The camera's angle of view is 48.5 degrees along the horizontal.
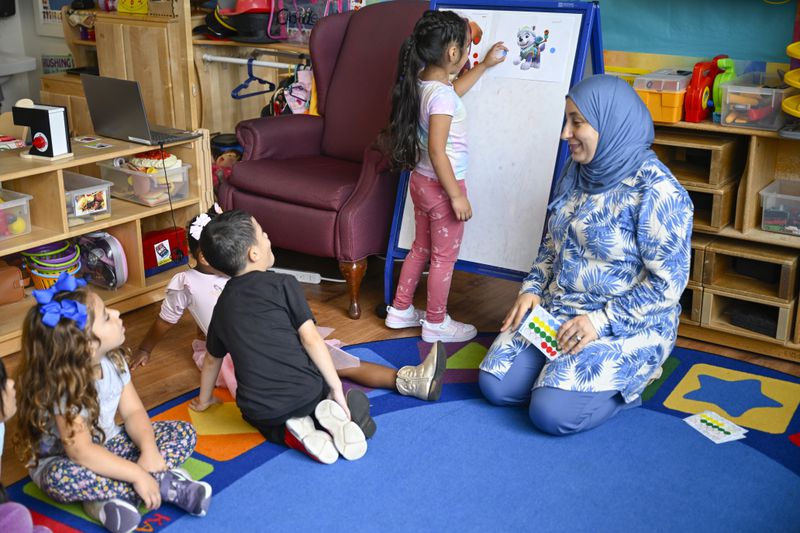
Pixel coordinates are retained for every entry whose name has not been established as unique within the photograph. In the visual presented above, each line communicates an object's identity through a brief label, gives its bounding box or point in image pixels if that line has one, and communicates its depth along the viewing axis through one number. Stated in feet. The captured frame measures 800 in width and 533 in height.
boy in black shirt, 7.49
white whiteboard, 9.84
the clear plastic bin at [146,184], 11.09
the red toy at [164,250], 11.33
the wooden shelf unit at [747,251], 9.64
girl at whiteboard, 9.34
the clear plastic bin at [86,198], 10.30
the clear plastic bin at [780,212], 9.69
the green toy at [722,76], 9.84
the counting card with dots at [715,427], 8.16
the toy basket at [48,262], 10.28
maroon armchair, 10.78
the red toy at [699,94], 9.78
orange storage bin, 9.75
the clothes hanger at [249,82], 13.95
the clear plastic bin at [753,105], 9.46
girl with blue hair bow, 6.37
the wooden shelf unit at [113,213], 9.71
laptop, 10.67
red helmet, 13.74
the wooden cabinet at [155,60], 13.15
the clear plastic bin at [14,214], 9.78
